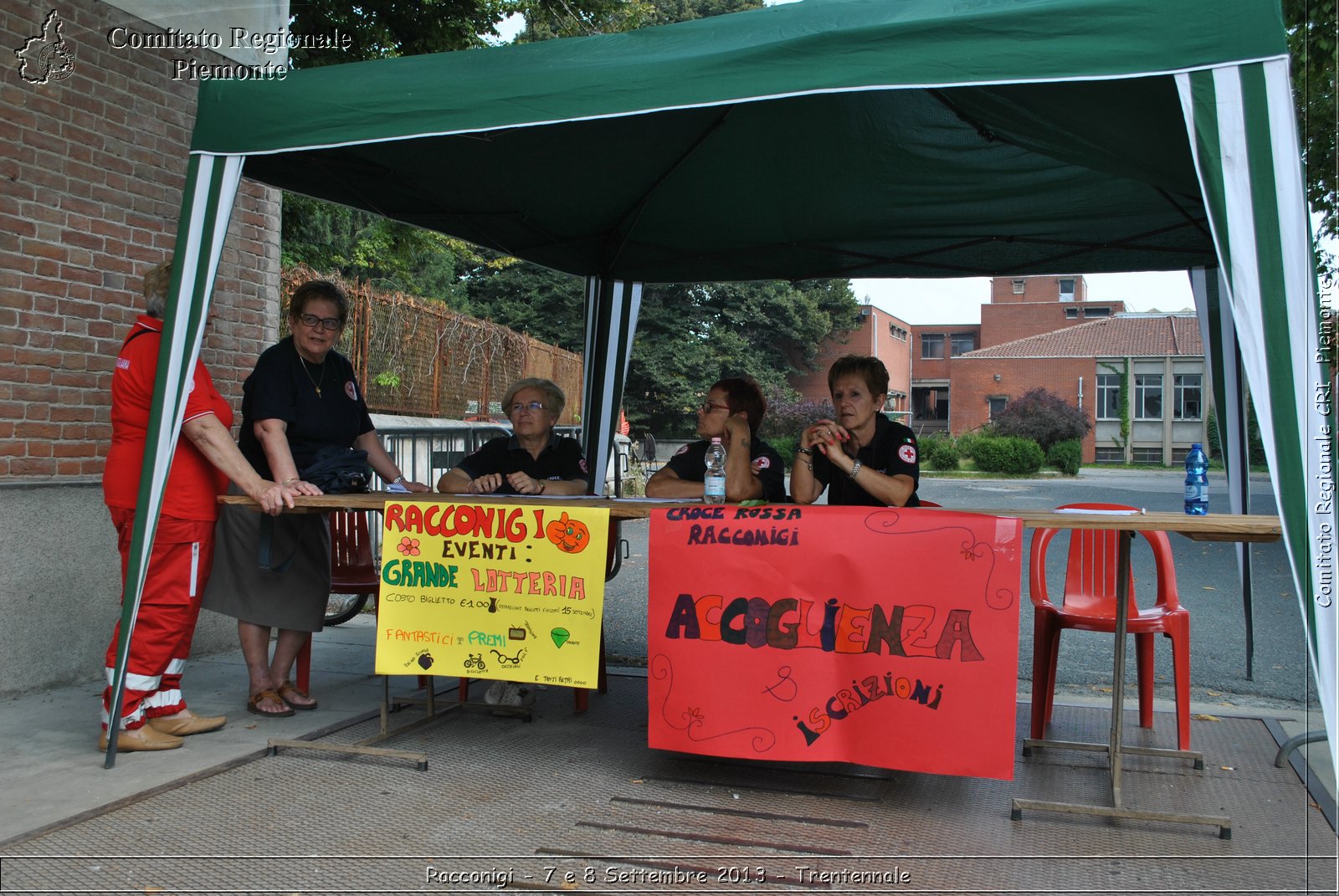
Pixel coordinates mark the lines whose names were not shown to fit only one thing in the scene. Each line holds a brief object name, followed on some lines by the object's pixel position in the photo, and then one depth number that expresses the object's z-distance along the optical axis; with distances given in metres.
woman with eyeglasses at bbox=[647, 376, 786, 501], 4.34
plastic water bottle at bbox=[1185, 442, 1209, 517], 3.79
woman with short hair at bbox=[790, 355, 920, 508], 4.02
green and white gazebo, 2.78
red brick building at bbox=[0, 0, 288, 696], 4.65
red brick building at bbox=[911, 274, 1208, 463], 43.69
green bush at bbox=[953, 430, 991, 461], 32.50
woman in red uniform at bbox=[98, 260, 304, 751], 3.84
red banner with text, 3.29
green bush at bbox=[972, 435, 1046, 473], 29.95
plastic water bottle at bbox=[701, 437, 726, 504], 3.95
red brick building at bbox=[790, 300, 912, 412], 48.09
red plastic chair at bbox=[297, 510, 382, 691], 4.83
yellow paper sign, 3.76
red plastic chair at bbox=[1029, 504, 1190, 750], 4.07
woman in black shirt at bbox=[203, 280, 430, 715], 4.30
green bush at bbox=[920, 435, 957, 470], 32.75
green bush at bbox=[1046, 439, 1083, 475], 30.94
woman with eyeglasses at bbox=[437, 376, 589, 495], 4.77
